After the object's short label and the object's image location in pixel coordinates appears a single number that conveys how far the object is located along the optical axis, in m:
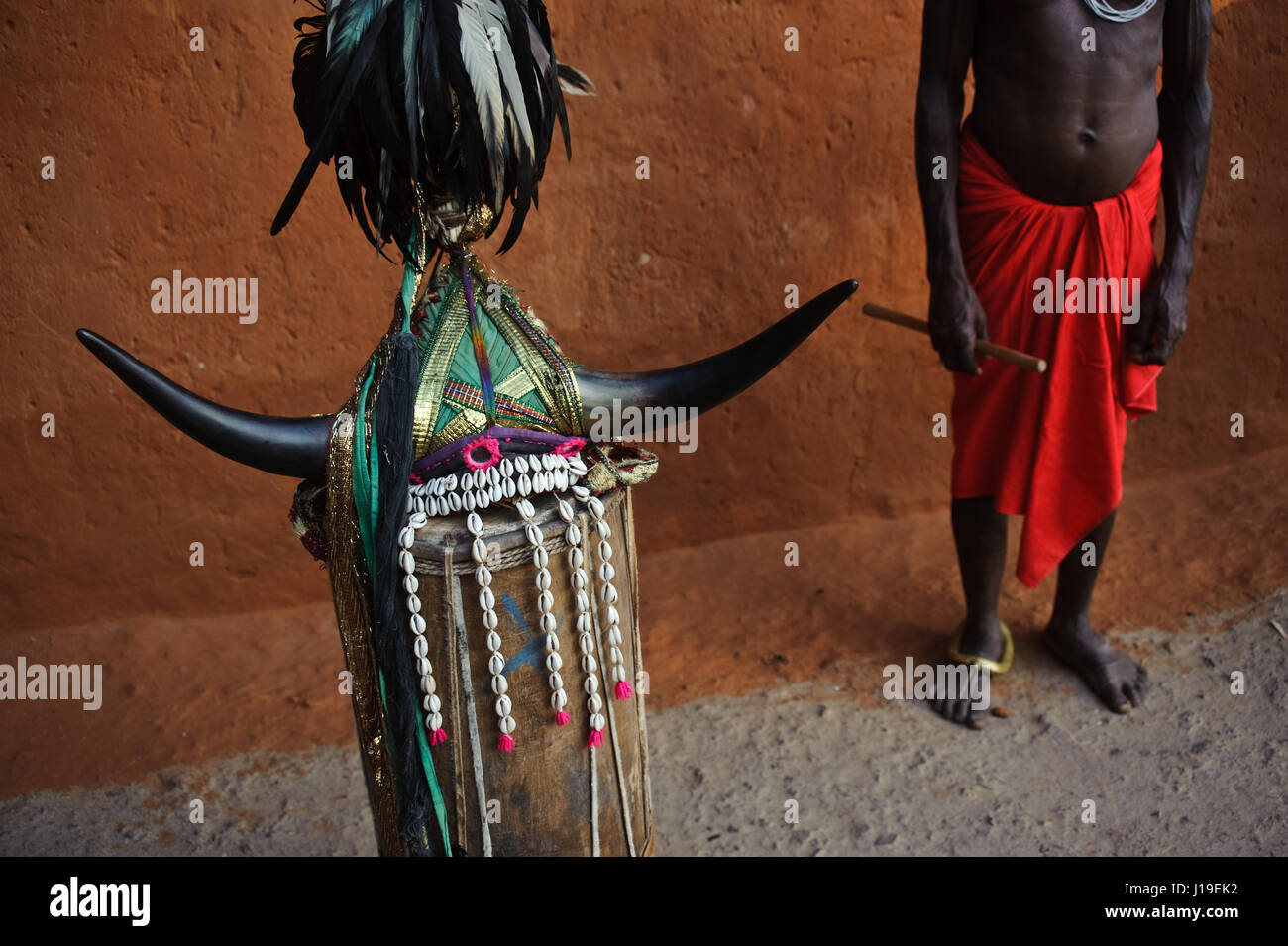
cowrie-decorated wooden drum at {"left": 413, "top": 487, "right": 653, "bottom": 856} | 1.92
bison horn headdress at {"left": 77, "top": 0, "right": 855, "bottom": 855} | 1.80
